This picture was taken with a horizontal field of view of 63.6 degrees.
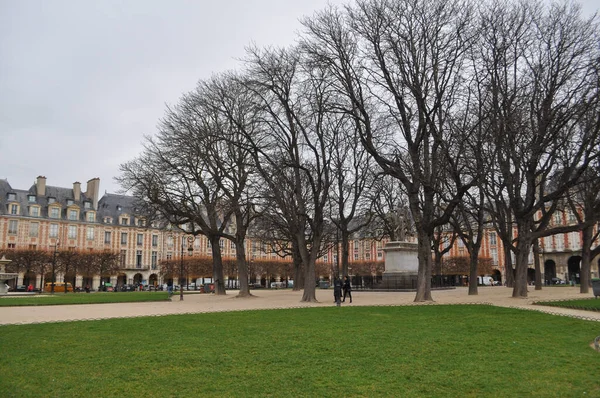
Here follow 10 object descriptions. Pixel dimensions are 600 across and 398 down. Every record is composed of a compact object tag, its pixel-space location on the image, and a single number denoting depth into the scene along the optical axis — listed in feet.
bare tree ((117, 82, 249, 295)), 100.58
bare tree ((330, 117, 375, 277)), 106.73
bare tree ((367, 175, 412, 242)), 136.26
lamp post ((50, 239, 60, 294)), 167.73
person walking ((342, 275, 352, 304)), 89.52
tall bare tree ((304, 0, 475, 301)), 75.46
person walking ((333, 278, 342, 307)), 78.89
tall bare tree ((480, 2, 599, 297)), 78.02
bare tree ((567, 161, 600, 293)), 90.02
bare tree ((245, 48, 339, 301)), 87.81
